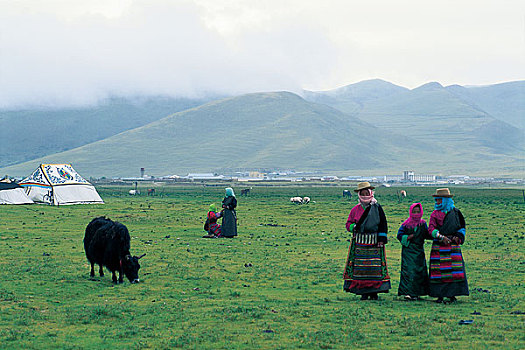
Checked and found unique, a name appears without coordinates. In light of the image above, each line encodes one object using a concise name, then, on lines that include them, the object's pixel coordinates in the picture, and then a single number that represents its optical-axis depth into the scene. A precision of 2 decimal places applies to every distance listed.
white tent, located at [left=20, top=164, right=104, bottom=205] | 57.09
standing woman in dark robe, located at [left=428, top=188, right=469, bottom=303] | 14.82
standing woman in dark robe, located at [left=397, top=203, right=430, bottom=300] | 15.14
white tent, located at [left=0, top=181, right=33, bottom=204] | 53.91
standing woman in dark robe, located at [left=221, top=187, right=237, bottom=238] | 29.41
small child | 30.09
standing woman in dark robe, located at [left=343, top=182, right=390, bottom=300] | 14.98
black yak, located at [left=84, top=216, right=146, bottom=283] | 18.11
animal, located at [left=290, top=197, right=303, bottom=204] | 61.47
